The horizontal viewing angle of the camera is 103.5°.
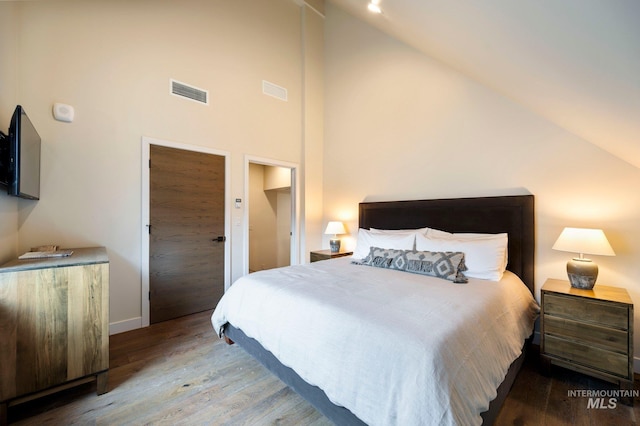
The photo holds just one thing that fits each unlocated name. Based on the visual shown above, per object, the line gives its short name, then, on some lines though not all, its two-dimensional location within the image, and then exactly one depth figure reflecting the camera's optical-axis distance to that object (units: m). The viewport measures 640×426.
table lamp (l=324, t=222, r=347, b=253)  3.81
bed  1.05
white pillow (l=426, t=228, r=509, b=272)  2.29
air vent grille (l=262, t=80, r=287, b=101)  3.76
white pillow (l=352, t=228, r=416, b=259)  2.72
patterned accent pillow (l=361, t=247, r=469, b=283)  2.16
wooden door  2.83
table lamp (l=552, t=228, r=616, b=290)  1.83
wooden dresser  1.44
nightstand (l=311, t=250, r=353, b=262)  3.70
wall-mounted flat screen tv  1.59
